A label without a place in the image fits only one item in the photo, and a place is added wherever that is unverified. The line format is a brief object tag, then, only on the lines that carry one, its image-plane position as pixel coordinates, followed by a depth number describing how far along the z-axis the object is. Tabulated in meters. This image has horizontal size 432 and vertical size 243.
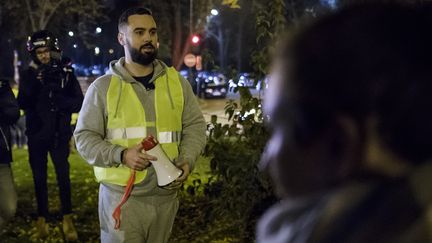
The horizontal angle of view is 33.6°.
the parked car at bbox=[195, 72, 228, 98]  31.44
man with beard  3.85
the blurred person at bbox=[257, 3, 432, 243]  1.00
